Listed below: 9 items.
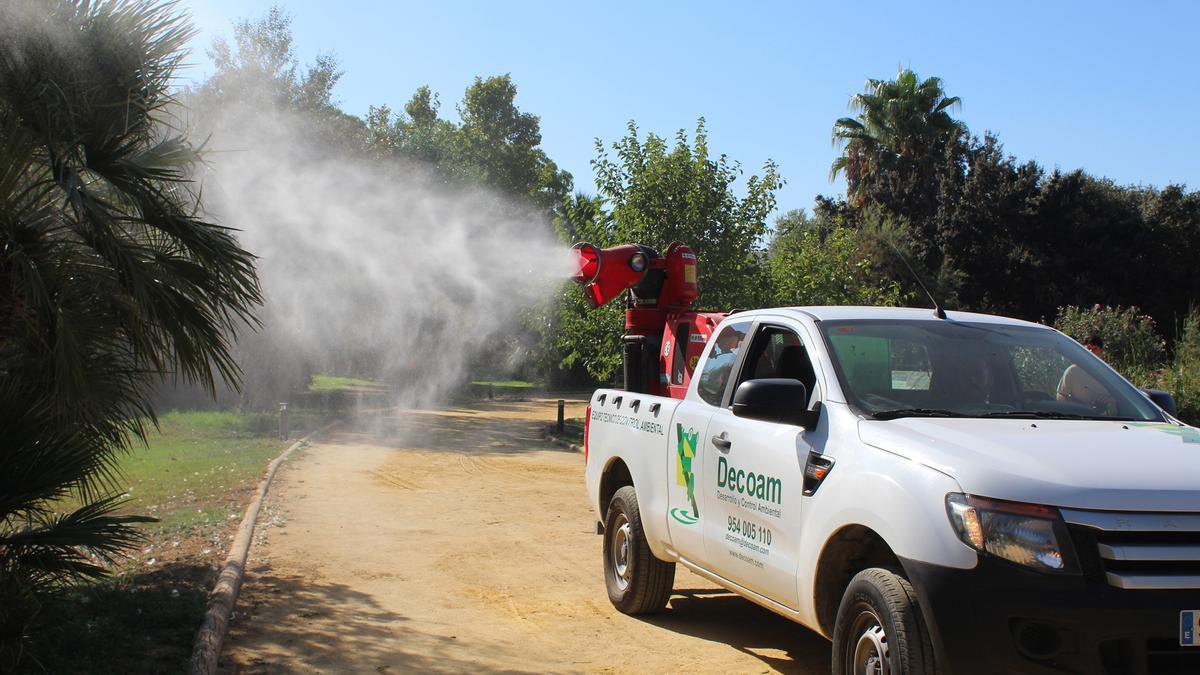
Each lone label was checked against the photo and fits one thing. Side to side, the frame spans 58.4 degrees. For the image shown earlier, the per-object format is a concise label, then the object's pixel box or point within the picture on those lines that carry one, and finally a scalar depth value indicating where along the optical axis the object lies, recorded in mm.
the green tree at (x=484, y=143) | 44531
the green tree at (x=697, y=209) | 18922
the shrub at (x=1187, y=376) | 14539
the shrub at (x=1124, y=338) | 18203
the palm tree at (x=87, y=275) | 5438
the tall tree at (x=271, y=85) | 28172
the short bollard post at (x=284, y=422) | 22391
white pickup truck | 3875
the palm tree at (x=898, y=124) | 40000
